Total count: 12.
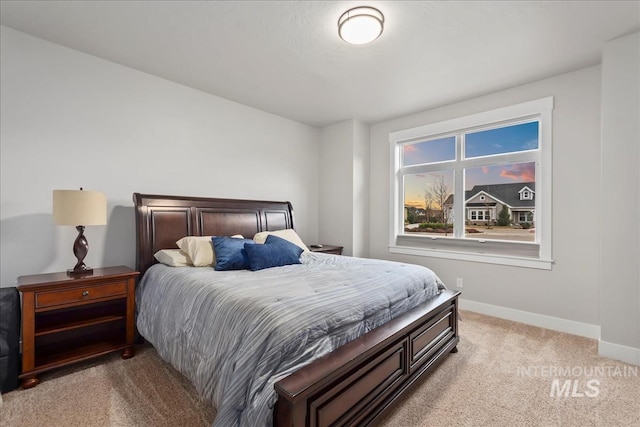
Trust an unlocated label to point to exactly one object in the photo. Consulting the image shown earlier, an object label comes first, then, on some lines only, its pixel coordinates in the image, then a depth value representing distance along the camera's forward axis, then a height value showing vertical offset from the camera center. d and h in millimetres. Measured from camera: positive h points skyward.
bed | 1329 -747
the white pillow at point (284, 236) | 3436 -275
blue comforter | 1373 -606
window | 3326 +335
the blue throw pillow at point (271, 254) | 2629 -380
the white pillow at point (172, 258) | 2716 -416
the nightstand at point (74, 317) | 2061 -846
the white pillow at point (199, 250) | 2738 -347
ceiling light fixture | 2117 +1369
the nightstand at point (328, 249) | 4104 -499
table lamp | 2291 +4
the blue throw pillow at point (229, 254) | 2605 -367
